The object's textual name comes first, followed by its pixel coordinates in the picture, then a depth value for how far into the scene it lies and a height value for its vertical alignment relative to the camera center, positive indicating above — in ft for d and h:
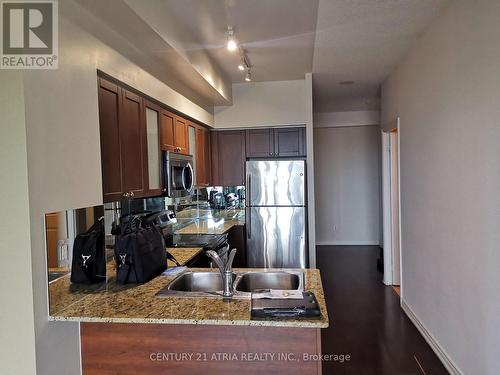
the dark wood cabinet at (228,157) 15.38 +1.02
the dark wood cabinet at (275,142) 14.98 +1.61
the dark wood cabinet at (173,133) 10.13 +1.56
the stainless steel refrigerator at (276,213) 13.92 -1.39
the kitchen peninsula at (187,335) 5.01 -2.35
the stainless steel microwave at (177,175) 9.93 +0.22
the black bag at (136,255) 6.39 -1.39
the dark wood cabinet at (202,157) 13.56 +1.01
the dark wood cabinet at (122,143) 6.95 +0.91
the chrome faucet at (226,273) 5.86 -1.61
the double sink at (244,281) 6.86 -2.06
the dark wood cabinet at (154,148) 9.08 +0.96
